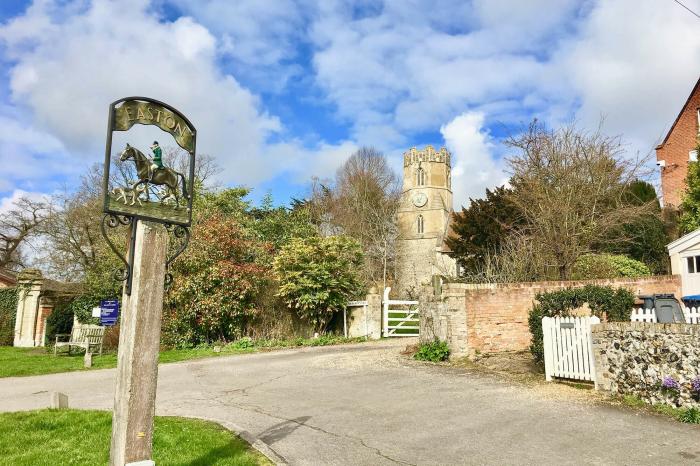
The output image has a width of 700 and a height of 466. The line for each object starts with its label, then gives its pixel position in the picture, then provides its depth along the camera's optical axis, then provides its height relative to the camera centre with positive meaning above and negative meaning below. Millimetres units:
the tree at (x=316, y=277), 18547 +1031
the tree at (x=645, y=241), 20125 +2712
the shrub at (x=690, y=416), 6664 -1484
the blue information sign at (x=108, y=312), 15672 -285
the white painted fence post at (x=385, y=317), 20266 -495
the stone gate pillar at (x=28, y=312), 23998 -460
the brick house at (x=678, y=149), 24875 +8223
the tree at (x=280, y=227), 23875 +3860
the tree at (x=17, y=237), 32512 +4558
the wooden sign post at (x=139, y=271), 3719 +248
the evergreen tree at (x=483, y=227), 23359 +3923
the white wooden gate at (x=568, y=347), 8867 -768
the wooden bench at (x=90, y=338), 16239 -1170
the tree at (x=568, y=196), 16734 +4176
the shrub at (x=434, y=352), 12570 -1191
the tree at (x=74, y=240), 25250 +3223
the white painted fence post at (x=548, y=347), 9508 -789
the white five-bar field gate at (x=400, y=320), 20328 -630
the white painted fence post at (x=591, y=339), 8659 -576
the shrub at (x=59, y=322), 22375 -881
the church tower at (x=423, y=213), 52594 +11215
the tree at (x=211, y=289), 17703 +531
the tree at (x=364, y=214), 42625 +8236
